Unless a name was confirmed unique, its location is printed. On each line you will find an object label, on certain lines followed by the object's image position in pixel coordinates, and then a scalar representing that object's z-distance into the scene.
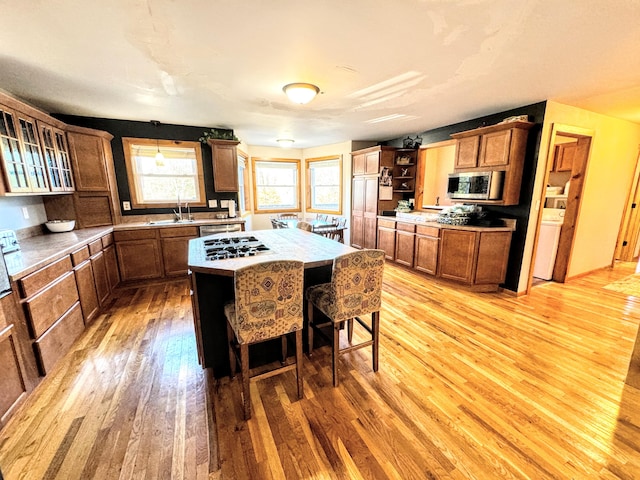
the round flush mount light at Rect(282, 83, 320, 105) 2.46
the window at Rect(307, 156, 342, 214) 6.02
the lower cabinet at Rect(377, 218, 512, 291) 3.54
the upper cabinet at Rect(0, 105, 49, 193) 2.25
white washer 3.97
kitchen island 1.88
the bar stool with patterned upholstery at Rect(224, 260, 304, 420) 1.52
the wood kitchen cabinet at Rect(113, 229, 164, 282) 3.62
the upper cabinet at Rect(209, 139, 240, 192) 4.18
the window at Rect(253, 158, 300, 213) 6.08
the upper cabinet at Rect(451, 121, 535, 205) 3.19
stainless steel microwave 3.37
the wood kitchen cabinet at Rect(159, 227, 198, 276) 3.84
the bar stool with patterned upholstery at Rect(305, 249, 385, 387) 1.77
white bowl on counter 3.09
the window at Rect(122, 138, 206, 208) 4.00
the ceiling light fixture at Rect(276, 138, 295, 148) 5.04
